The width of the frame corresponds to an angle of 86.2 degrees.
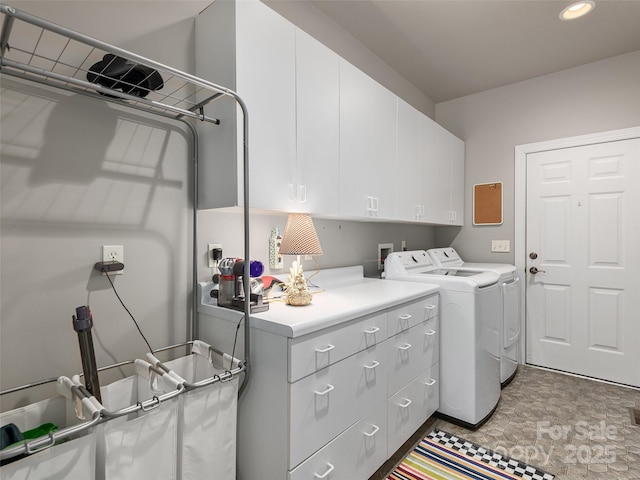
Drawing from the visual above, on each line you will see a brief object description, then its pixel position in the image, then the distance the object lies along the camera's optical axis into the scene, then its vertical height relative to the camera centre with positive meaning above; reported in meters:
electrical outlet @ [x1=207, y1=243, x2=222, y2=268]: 1.66 -0.08
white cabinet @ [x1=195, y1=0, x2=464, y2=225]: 1.43 +0.57
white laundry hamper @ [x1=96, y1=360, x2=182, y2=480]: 0.96 -0.60
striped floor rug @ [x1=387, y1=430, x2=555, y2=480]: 1.71 -1.20
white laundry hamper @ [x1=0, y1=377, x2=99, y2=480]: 0.80 -0.54
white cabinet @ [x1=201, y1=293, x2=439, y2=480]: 1.25 -0.67
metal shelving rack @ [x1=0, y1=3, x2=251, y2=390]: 0.98 +0.55
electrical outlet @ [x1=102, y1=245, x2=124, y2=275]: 1.32 -0.06
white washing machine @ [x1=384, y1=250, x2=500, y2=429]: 2.09 -0.70
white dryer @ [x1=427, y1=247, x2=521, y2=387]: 2.63 -0.56
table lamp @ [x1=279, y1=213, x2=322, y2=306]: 1.58 -0.05
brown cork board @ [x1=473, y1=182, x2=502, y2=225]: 3.39 +0.34
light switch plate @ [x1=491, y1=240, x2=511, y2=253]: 3.34 -0.09
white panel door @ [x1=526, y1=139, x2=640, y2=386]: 2.78 -0.20
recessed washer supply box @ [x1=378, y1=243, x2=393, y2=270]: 2.89 -0.12
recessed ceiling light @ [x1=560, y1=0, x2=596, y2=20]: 2.17 +1.48
